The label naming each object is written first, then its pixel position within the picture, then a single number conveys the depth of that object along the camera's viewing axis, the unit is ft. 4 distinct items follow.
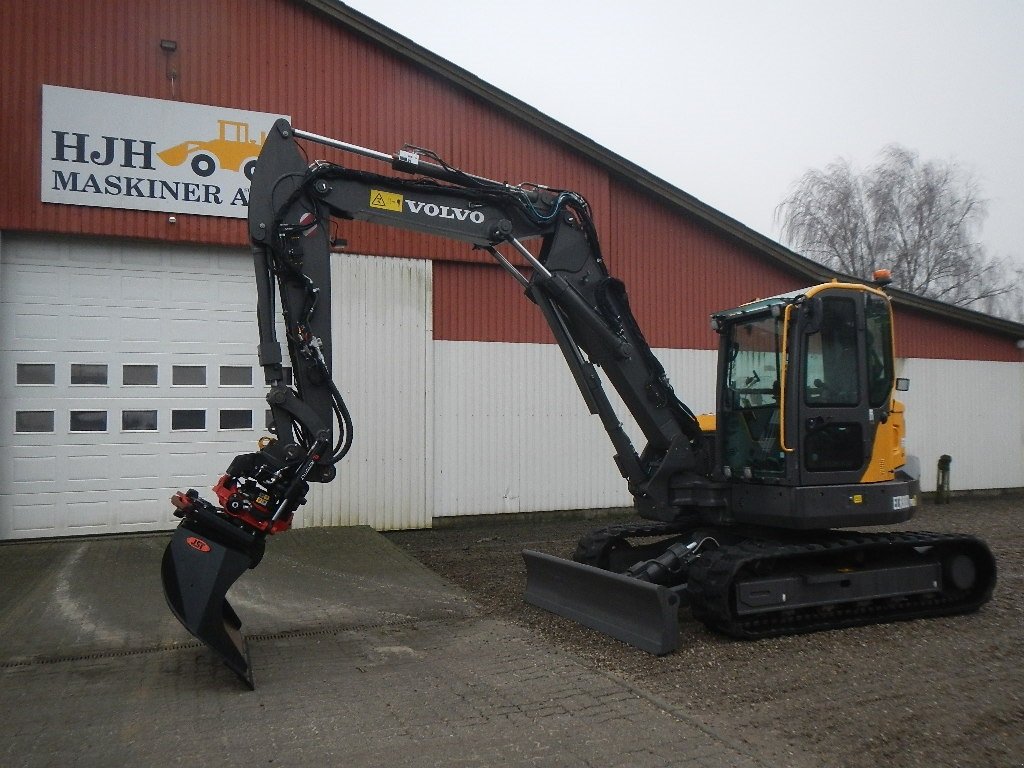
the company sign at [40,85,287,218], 35.58
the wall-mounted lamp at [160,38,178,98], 37.08
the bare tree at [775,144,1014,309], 109.70
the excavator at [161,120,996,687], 20.44
